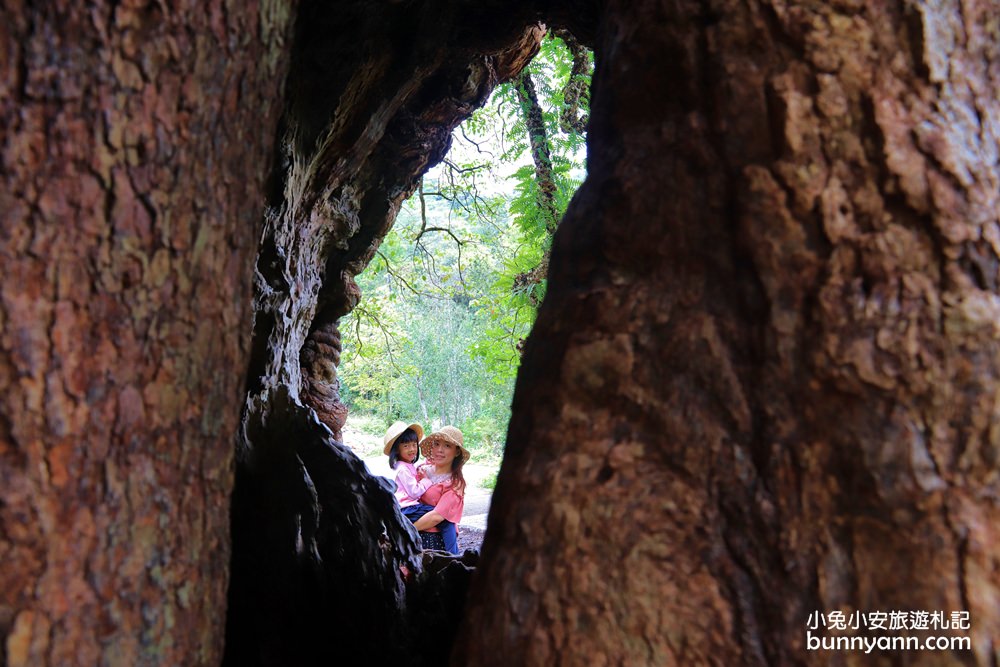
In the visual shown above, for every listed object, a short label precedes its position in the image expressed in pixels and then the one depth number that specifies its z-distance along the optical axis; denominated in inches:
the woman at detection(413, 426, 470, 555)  160.2
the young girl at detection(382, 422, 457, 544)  164.6
